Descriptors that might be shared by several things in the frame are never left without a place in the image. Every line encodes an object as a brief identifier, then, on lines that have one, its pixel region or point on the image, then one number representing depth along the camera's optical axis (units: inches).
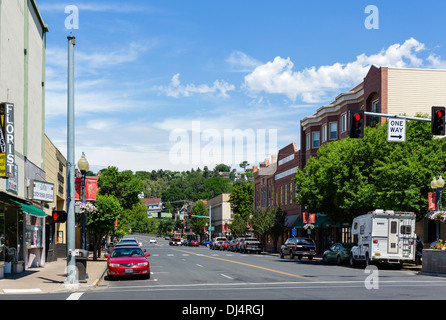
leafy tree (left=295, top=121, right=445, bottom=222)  1405.0
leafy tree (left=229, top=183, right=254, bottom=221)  4343.8
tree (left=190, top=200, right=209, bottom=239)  5497.0
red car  986.1
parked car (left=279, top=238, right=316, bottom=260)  1926.7
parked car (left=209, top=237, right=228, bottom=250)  3365.4
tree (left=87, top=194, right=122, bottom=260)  1653.2
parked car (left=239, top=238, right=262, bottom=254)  2640.3
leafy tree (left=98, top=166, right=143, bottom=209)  2851.9
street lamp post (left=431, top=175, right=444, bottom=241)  1206.9
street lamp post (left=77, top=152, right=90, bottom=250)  1058.7
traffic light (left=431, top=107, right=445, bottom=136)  839.7
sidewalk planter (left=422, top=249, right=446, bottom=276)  1103.0
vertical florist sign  922.7
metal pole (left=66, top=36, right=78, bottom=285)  872.9
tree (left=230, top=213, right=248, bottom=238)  3558.1
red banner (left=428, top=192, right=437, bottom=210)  1282.0
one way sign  928.3
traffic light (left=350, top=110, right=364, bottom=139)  853.2
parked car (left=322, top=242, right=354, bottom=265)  1562.4
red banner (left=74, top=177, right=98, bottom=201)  1426.6
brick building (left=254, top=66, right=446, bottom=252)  1947.6
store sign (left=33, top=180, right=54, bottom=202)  1195.3
